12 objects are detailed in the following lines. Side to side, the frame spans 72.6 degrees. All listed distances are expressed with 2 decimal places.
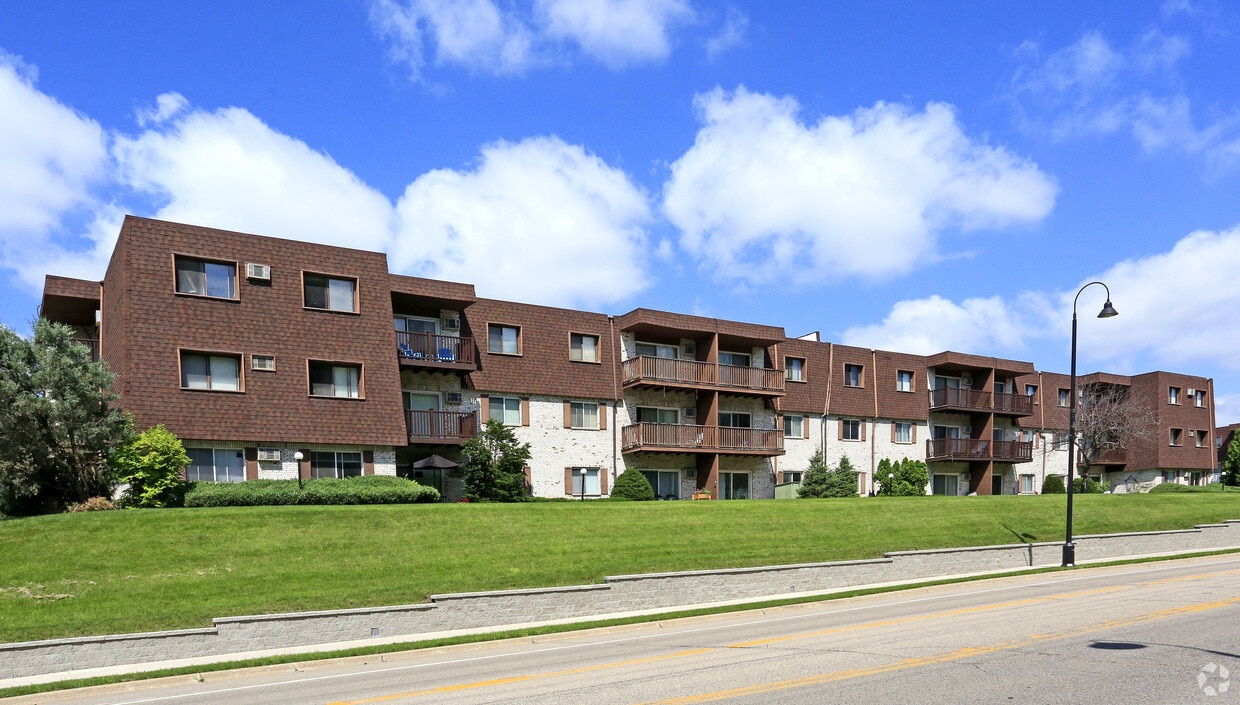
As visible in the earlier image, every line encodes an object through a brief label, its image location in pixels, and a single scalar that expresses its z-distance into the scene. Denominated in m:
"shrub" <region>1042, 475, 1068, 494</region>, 49.81
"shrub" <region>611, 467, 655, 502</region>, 33.06
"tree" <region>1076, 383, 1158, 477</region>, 51.88
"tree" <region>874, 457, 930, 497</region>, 41.94
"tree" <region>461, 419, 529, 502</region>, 29.72
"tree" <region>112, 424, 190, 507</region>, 23.22
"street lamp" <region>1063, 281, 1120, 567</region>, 26.87
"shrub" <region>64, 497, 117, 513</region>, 22.46
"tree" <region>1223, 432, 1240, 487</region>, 59.73
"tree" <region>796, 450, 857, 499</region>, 37.66
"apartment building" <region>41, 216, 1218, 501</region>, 26.41
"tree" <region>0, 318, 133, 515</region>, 22.56
